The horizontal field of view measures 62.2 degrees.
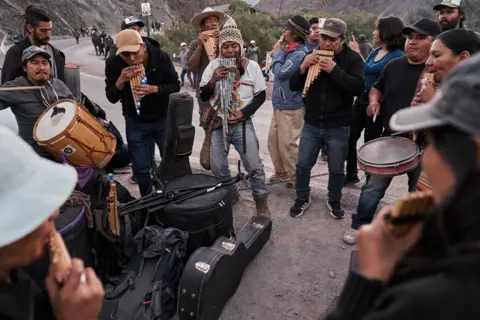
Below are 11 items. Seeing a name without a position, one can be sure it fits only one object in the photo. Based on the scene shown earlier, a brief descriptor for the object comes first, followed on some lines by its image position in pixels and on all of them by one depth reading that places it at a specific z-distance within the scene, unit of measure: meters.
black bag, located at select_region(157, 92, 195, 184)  3.35
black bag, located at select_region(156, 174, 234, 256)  2.92
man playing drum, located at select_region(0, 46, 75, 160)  3.20
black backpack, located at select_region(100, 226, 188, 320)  2.42
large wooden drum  2.84
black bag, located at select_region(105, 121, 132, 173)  4.89
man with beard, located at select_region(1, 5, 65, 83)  3.77
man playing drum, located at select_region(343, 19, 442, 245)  3.11
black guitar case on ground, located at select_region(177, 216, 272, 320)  2.40
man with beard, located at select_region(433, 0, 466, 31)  4.04
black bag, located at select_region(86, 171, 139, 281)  2.73
